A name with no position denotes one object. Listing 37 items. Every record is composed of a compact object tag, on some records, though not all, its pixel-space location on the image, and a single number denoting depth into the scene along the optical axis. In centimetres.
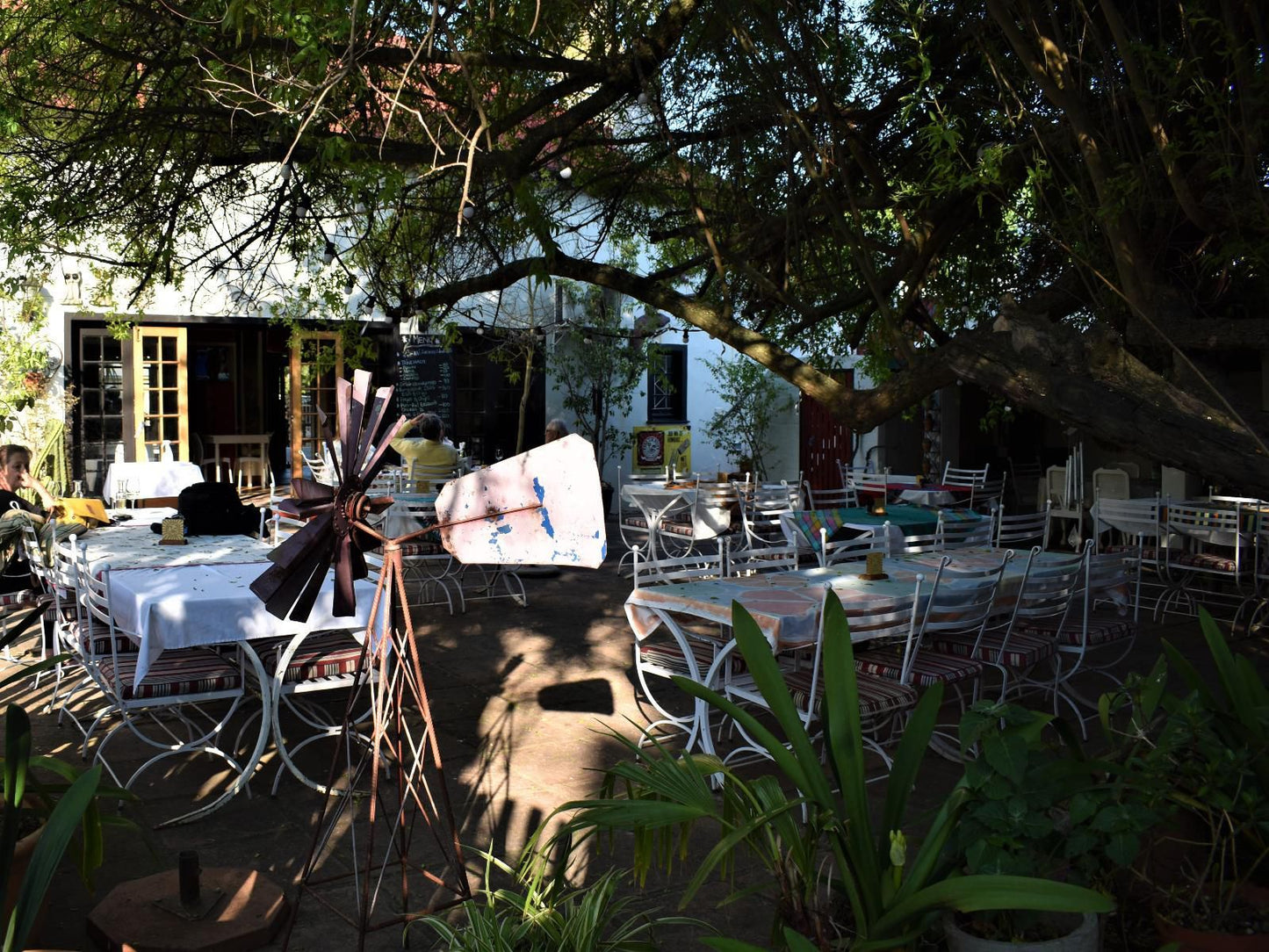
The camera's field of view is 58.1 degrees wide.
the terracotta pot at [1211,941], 233
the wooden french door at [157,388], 1286
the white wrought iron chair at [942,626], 435
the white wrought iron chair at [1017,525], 712
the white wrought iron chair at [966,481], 1020
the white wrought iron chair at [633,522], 918
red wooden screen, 1688
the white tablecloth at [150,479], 917
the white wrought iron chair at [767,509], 848
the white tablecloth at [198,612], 396
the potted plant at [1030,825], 227
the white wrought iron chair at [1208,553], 717
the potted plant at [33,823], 227
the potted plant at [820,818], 226
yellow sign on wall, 1484
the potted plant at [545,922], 239
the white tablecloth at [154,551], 500
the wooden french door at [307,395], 1349
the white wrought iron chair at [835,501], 930
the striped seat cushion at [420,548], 774
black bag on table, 596
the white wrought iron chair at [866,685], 402
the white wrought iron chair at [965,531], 714
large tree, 355
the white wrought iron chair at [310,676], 418
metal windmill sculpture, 257
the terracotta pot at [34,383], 1167
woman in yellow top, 922
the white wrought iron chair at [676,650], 436
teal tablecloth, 667
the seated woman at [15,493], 588
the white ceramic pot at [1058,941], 219
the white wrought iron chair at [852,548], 602
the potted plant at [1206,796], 243
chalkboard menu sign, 1420
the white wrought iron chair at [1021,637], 475
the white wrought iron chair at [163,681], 402
